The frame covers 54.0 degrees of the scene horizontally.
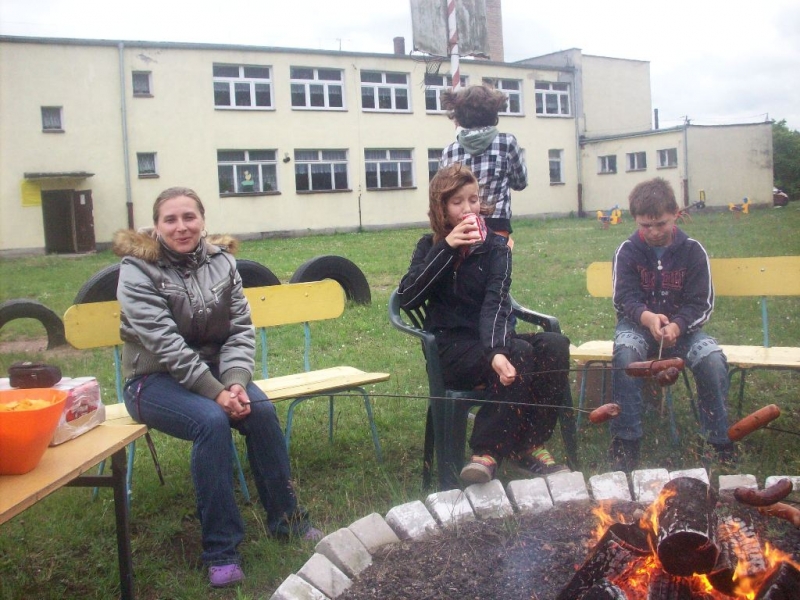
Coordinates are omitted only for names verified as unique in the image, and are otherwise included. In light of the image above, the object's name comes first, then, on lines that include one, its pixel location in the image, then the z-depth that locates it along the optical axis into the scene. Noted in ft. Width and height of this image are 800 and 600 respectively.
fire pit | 6.24
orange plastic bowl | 6.72
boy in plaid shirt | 15.11
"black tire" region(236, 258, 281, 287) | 20.15
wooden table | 6.52
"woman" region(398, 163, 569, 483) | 9.95
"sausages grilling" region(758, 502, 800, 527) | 7.06
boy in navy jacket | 11.25
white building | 64.59
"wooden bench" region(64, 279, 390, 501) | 11.38
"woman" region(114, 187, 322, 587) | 9.21
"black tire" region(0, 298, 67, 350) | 21.97
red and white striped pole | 19.06
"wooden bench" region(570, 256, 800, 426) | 13.24
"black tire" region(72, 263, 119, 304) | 19.17
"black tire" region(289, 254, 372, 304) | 23.61
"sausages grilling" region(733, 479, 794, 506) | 6.87
